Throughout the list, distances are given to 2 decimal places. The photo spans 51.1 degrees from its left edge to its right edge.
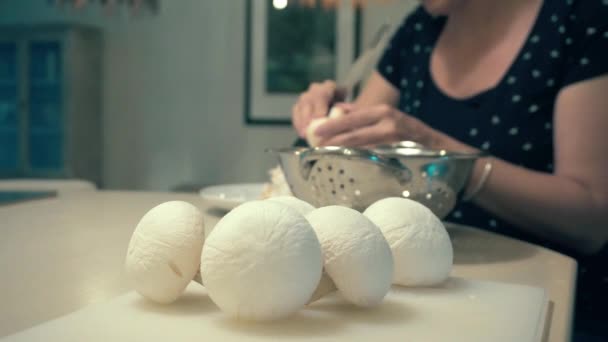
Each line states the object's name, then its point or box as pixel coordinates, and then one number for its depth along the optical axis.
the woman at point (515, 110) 0.78
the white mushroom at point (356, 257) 0.36
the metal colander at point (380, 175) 0.61
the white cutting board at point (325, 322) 0.32
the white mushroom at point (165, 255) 0.36
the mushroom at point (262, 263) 0.32
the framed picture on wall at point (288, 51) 3.00
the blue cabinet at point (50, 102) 3.08
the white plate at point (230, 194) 0.80
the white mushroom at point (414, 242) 0.41
